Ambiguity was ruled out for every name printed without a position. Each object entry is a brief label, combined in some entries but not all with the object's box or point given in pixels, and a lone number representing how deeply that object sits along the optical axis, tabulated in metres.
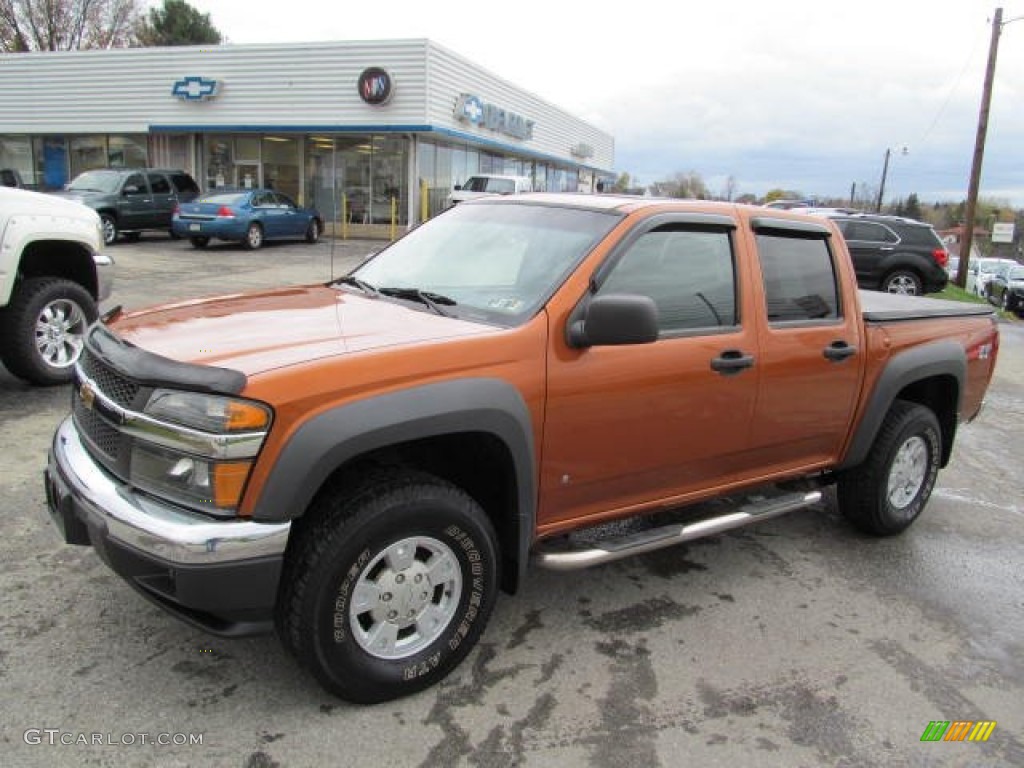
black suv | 16.55
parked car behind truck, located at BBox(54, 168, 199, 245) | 18.86
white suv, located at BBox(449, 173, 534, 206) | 24.09
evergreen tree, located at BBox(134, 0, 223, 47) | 44.56
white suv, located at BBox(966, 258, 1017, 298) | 27.86
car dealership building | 24.55
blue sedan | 18.92
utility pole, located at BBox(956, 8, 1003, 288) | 23.02
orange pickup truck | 2.50
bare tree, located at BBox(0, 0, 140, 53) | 41.41
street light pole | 59.44
